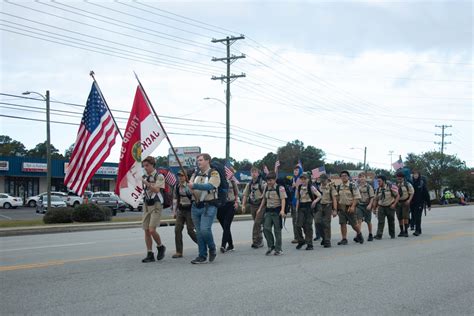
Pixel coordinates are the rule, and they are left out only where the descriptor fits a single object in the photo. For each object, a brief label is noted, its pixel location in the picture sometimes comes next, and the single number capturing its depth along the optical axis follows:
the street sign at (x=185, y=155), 62.49
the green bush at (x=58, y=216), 23.09
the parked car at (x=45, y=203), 39.23
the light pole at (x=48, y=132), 29.13
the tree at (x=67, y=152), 119.20
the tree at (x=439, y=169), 70.81
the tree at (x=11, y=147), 104.25
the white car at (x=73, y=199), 42.06
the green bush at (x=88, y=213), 23.69
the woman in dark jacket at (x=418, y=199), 15.70
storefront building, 51.22
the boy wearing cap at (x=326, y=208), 12.48
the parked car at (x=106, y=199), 40.41
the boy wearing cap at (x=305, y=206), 12.03
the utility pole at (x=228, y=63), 38.62
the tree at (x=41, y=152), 109.50
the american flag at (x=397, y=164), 20.87
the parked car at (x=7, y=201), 46.06
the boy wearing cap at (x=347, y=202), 13.26
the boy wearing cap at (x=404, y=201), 15.17
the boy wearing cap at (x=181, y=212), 10.23
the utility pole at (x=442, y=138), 92.81
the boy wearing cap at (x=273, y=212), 10.63
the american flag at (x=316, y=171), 15.76
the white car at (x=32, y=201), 49.66
